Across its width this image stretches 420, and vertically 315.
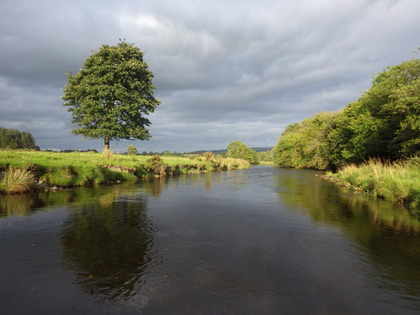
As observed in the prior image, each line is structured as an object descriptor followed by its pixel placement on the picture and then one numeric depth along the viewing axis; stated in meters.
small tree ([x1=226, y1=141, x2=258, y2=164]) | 146.62
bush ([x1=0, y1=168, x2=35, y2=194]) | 15.07
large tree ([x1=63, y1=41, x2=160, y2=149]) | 32.22
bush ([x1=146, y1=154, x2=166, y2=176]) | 32.94
